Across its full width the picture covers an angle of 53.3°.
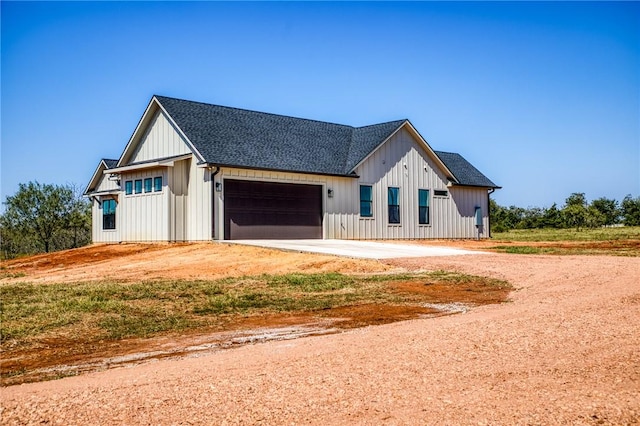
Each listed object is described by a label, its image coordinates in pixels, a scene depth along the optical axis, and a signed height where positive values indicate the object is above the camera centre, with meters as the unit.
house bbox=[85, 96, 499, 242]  24.09 +1.95
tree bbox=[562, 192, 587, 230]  55.94 +0.91
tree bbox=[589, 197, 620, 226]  67.88 +1.93
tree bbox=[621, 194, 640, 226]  63.31 +1.43
